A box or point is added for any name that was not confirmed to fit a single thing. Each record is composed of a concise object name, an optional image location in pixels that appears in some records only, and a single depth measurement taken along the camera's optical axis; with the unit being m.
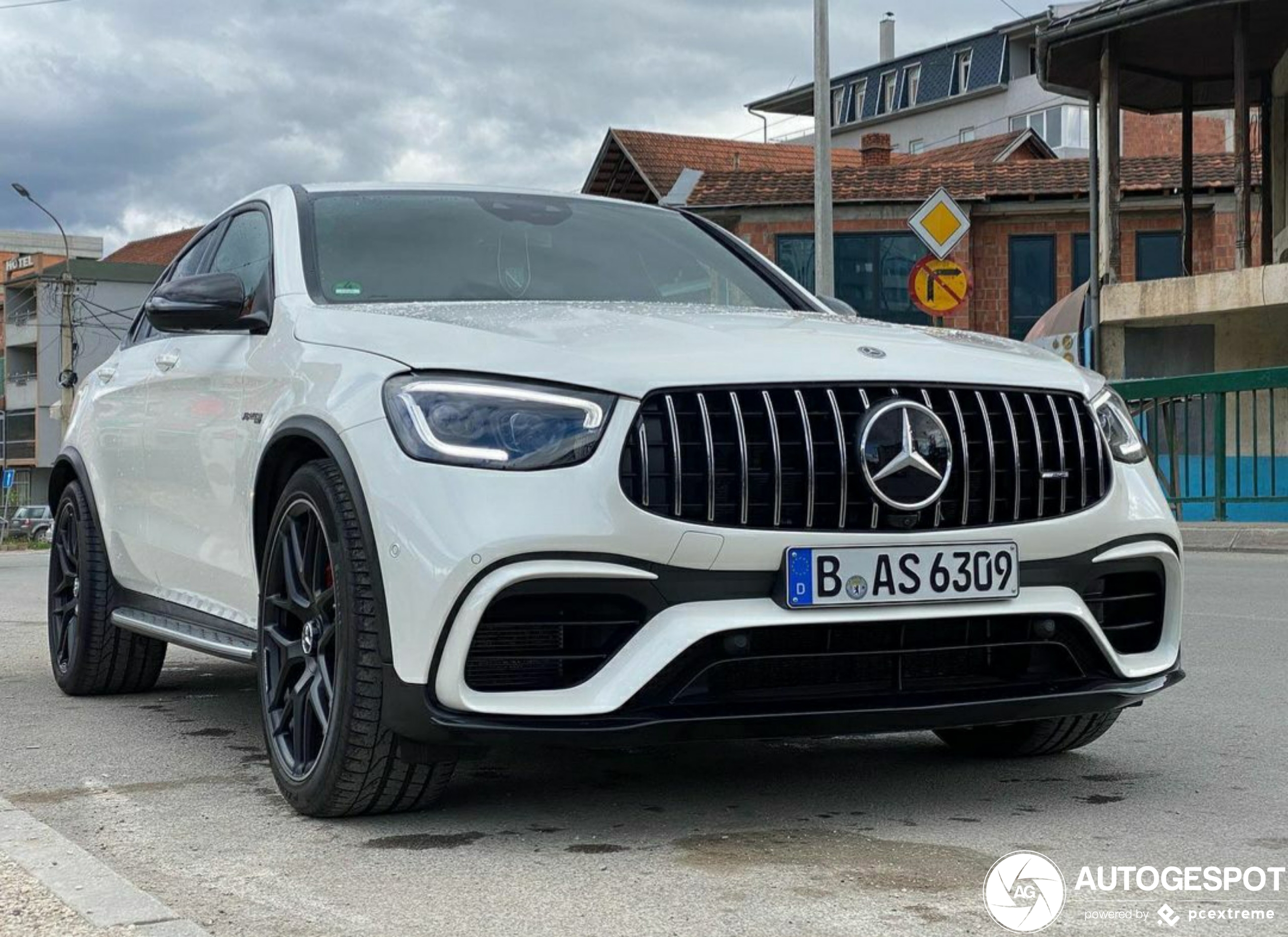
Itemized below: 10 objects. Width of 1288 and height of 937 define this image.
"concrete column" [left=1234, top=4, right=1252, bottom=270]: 22.70
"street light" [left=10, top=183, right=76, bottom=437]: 35.84
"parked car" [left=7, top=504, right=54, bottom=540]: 59.09
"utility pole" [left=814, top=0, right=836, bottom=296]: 20.81
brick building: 36.53
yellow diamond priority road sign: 16.28
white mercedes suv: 3.81
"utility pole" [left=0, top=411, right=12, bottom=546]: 88.88
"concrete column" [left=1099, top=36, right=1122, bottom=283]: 24.44
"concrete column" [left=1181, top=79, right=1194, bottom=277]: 25.88
